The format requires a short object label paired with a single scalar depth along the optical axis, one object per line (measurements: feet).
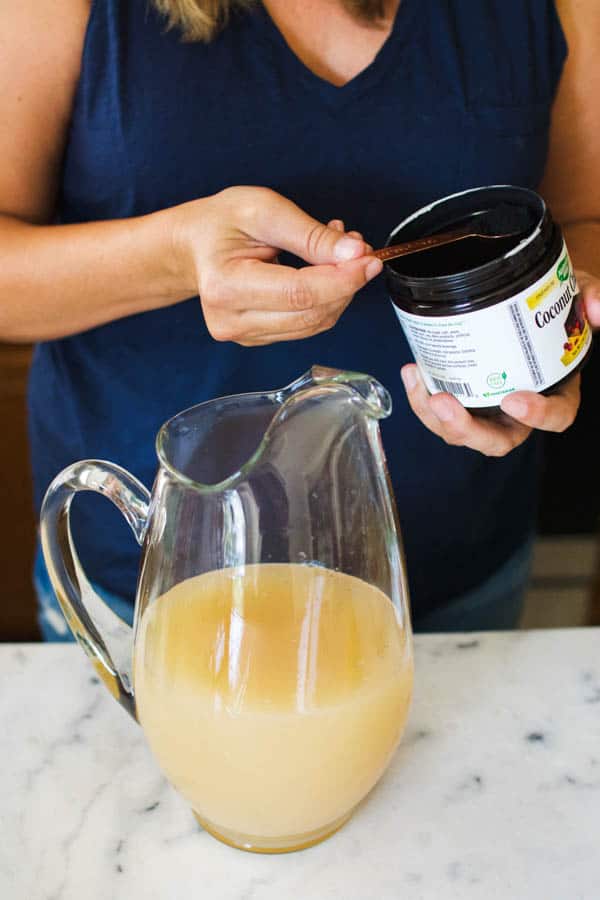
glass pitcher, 1.58
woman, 2.28
